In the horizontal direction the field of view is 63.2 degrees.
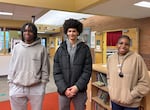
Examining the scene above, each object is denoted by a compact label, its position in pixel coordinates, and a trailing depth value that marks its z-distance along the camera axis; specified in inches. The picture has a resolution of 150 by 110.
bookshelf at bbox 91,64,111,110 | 78.0
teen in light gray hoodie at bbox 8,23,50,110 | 50.4
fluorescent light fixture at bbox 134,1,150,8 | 91.1
